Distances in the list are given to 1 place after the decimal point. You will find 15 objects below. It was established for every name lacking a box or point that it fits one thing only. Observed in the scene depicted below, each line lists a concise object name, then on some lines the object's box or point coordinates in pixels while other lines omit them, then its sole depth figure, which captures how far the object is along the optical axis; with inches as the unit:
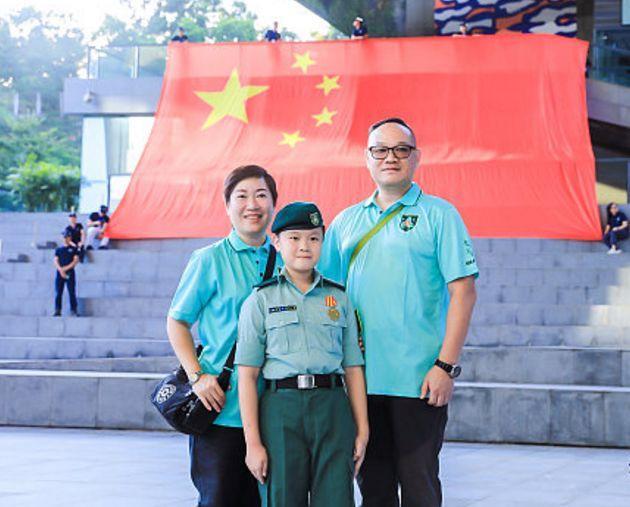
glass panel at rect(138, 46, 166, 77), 926.4
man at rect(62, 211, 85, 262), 615.8
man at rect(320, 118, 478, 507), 142.3
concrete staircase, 324.5
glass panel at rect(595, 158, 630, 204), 938.2
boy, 129.5
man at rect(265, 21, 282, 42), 828.0
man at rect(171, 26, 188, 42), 843.4
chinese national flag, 700.7
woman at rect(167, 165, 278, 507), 136.9
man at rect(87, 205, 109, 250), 727.2
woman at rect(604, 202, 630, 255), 665.6
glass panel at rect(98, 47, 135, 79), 944.9
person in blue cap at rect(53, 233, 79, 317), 570.6
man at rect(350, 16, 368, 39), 827.4
